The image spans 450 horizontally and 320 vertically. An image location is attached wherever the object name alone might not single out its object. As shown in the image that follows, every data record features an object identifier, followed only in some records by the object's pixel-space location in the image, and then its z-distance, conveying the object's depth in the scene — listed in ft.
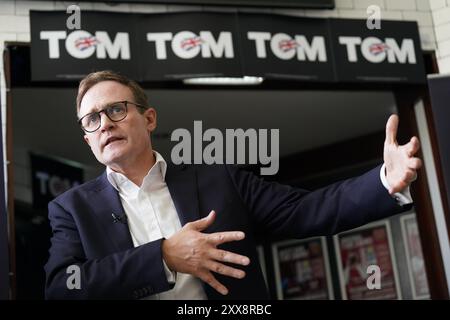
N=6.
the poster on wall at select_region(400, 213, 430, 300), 19.98
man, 6.49
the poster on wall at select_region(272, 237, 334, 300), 21.56
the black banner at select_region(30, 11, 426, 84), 13.44
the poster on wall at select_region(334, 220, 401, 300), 20.72
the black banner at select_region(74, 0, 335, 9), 14.35
